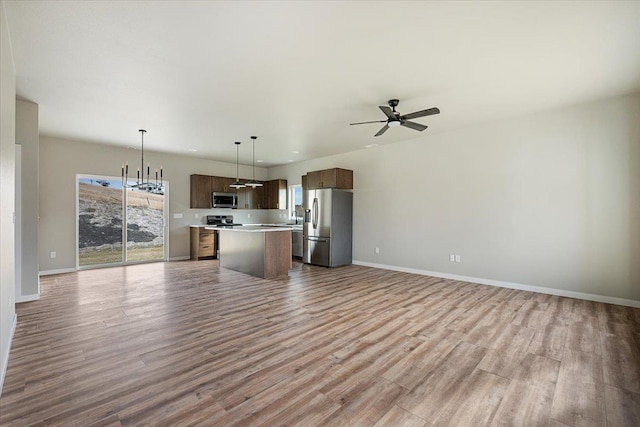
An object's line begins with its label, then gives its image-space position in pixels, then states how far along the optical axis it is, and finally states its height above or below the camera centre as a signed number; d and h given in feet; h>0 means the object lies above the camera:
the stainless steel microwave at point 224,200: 26.96 +1.40
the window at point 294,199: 29.27 +1.62
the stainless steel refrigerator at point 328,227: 22.31 -0.96
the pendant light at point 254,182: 19.47 +2.50
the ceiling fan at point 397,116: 12.14 +4.23
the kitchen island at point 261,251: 18.20 -2.43
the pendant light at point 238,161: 21.34 +5.16
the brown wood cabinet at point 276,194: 29.40 +2.15
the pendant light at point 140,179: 18.08 +2.92
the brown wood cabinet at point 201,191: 26.02 +2.15
